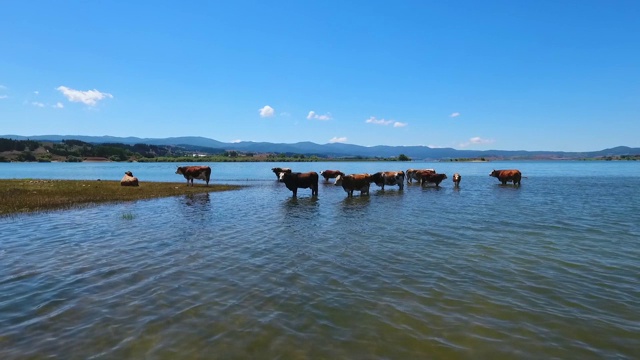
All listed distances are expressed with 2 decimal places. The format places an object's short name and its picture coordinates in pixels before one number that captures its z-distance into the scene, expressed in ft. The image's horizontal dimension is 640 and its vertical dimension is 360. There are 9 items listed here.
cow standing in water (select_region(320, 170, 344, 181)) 160.21
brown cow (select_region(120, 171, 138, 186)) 115.14
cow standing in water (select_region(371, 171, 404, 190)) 120.98
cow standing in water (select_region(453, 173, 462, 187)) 133.22
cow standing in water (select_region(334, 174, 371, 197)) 97.76
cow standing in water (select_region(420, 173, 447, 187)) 139.54
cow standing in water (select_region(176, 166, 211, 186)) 129.01
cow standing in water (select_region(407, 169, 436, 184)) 147.96
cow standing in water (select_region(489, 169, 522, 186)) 141.49
